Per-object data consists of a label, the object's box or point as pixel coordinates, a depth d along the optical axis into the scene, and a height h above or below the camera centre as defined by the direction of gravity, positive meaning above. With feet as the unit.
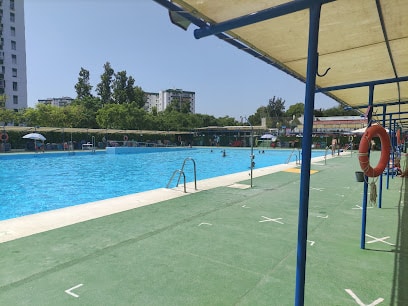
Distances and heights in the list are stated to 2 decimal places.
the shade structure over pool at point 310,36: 7.52 +3.54
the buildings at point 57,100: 565.70 +64.76
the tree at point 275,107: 335.88 +35.73
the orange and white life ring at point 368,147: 12.61 -0.37
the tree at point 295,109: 323.04 +32.79
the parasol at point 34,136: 93.93 -1.38
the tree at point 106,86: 214.69 +35.58
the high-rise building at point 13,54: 207.62 +57.01
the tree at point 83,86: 216.74 +35.07
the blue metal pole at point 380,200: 22.79 -4.79
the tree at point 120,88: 212.02 +34.33
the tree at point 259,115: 336.06 +26.80
